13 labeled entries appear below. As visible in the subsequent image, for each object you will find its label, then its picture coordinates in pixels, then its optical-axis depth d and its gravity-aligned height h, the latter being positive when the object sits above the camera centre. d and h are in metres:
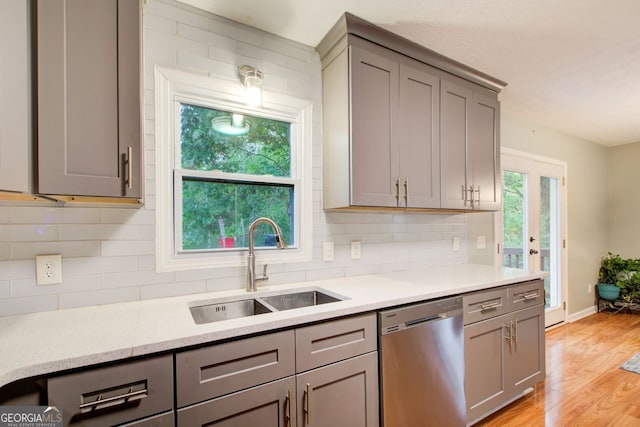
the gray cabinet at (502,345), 1.86 -0.88
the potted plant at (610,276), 4.30 -0.93
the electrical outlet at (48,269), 1.33 -0.23
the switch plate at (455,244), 2.77 -0.28
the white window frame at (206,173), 1.60 +0.36
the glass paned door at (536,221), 3.37 -0.10
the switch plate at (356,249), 2.20 -0.25
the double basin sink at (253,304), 1.56 -0.49
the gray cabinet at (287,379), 1.08 -0.66
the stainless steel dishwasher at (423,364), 1.50 -0.80
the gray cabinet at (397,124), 1.83 +0.62
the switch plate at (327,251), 2.08 -0.25
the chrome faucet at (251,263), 1.71 -0.27
